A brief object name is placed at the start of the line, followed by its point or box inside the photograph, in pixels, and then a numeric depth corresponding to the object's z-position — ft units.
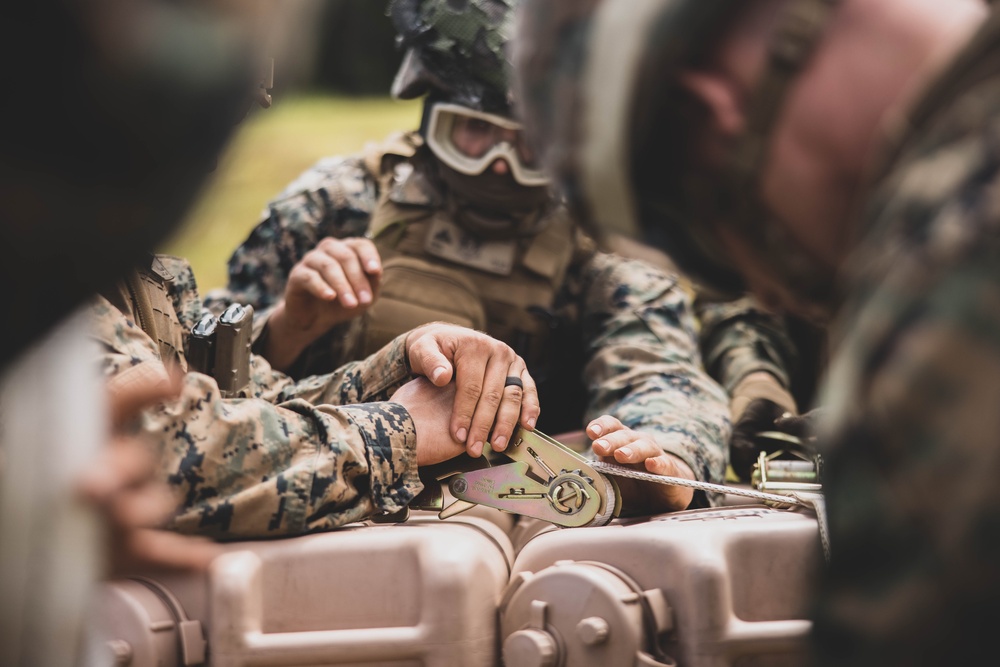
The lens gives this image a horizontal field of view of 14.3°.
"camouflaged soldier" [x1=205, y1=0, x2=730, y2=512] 13.59
